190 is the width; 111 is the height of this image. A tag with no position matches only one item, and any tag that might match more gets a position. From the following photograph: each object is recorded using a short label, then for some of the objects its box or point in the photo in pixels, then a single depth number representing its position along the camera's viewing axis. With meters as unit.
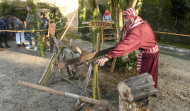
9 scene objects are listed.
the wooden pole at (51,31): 3.83
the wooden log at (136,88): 1.93
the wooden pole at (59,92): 2.12
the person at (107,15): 10.37
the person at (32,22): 6.23
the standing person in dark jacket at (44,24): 7.21
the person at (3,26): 7.47
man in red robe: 2.52
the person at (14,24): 7.84
